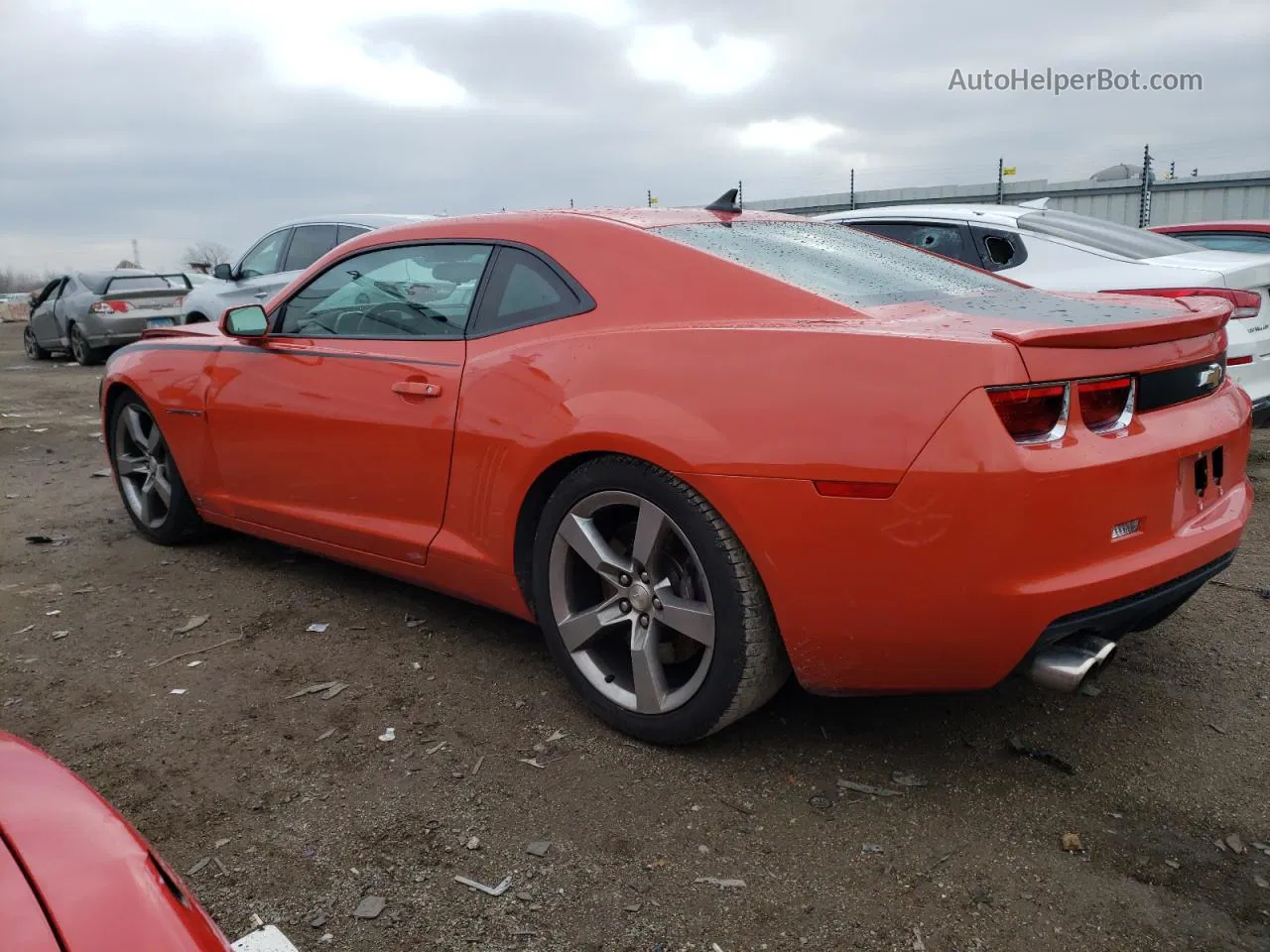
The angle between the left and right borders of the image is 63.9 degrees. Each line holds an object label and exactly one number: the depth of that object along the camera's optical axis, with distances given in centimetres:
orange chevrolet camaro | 221
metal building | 1366
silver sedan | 1454
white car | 524
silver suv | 913
